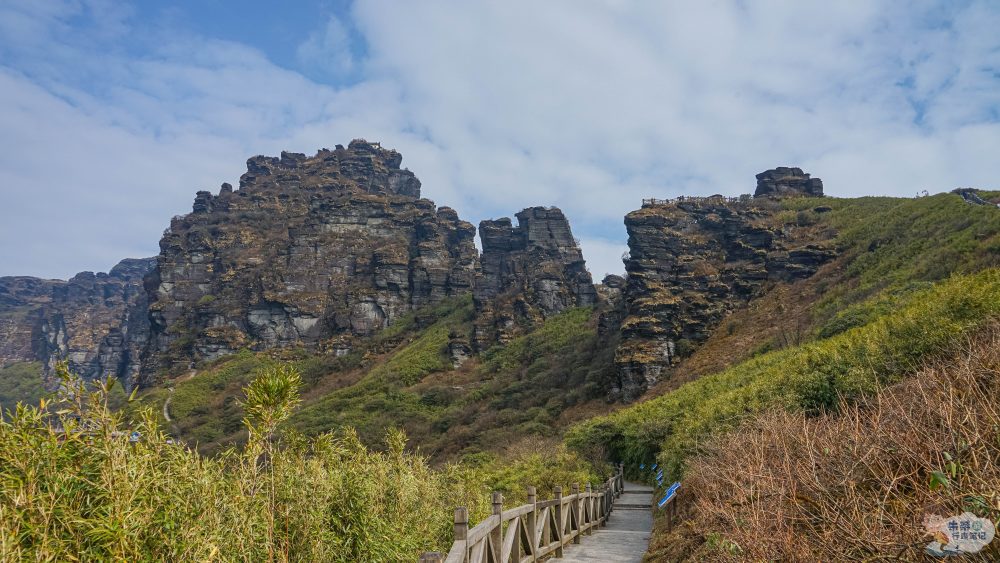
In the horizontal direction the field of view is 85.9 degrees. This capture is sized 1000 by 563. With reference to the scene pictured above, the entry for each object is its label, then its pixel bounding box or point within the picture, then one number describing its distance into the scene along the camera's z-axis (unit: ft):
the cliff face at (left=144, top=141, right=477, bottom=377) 351.46
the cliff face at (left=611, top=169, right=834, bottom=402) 163.84
